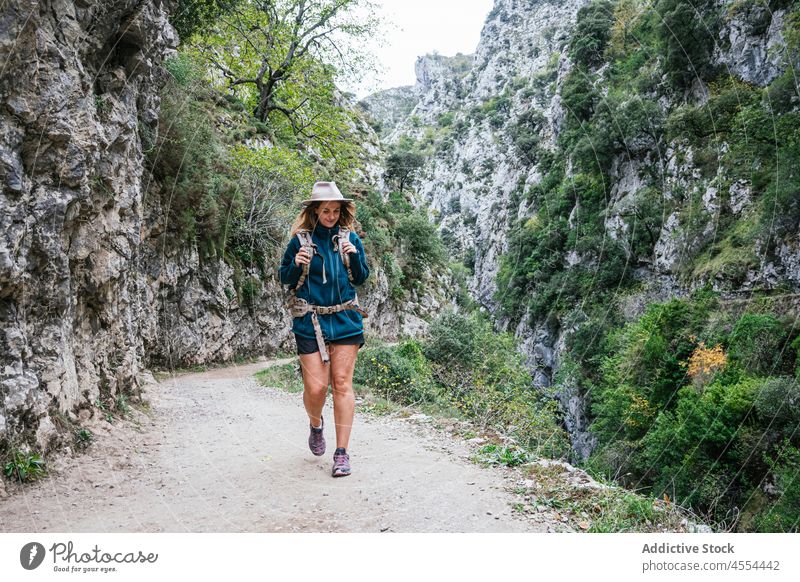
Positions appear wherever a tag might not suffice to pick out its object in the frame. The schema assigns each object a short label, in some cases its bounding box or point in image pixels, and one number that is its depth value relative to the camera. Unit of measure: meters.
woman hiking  3.29
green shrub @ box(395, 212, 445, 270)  28.48
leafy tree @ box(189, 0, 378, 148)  15.50
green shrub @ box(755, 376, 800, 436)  11.06
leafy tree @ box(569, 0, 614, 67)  33.75
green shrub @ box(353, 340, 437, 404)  7.71
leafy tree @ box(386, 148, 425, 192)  35.16
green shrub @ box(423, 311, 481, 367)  13.72
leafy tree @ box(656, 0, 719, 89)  19.67
